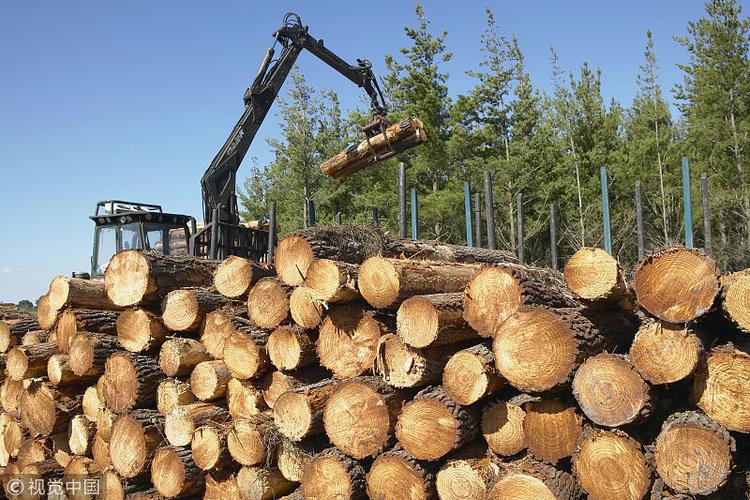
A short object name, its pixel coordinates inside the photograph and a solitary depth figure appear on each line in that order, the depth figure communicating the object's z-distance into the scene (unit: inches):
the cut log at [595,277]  143.6
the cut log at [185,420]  200.5
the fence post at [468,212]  445.1
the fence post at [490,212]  411.8
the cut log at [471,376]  150.1
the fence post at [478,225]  450.8
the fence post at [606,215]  405.4
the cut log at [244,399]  203.8
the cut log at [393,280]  171.2
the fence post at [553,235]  461.7
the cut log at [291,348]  191.9
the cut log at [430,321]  157.5
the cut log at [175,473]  197.5
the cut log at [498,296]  153.3
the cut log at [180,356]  215.3
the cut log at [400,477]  155.9
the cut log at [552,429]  141.8
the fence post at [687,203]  382.0
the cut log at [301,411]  172.2
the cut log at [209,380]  209.9
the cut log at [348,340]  179.2
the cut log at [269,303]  197.9
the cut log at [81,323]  239.1
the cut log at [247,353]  199.3
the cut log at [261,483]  188.7
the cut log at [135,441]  209.3
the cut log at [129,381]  217.3
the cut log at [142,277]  224.1
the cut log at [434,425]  151.6
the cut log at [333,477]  165.8
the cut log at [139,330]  223.6
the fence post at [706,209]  393.0
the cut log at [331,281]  178.9
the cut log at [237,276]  216.8
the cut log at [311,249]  197.5
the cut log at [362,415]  163.3
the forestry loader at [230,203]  363.3
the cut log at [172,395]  213.5
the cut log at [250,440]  187.8
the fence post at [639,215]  407.3
